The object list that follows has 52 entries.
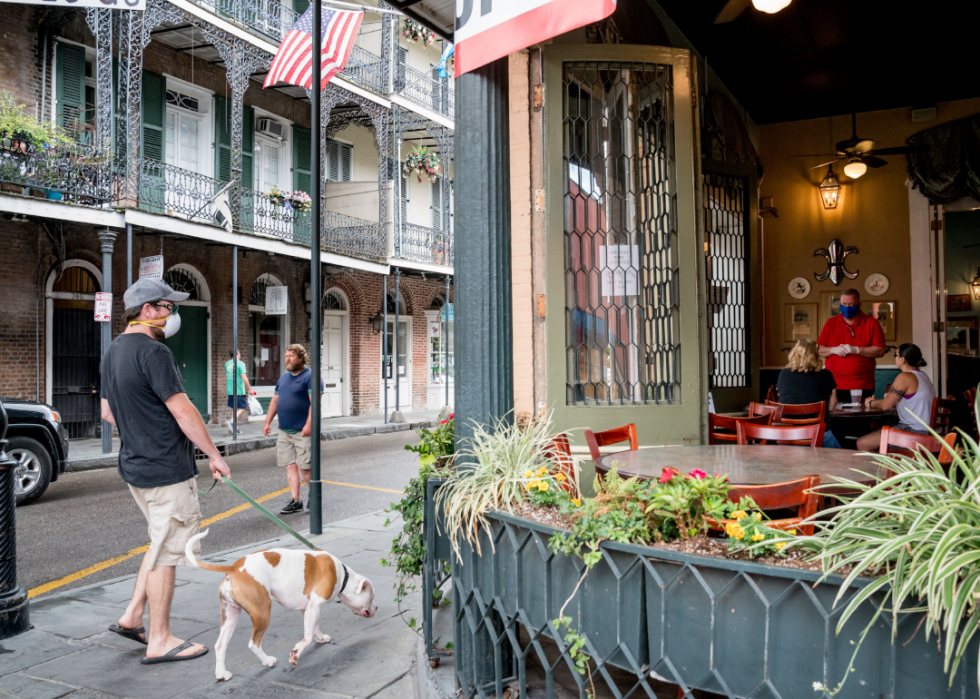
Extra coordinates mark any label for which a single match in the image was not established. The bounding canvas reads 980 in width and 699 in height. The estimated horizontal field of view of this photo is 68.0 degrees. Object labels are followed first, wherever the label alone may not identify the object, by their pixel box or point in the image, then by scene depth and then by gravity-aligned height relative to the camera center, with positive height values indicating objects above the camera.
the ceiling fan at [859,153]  9.04 +2.66
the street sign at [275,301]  16.47 +1.65
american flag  12.62 +5.69
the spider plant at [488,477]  2.79 -0.44
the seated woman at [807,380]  6.29 -0.13
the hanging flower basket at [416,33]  19.78 +9.51
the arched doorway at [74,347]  12.81 +0.53
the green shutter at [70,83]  12.91 +5.28
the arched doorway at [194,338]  15.13 +0.78
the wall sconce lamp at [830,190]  9.70 +2.34
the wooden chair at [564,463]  3.23 -0.45
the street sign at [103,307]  11.13 +1.06
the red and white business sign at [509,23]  2.85 +1.45
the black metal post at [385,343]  17.60 +0.69
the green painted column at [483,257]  3.40 +0.53
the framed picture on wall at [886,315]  9.73 +0.65
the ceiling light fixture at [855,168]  9.19 +2.49
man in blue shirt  7.53 -0.47
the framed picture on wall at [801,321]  10.16 +0.60
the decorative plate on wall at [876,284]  9.80 +1.07
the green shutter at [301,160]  18.06 +5.32
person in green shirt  14.44 -0.17
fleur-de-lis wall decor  9.95 +1.40
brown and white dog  3.43 -1.05
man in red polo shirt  7.16 +0.16
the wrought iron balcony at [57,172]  11.14 +3.29
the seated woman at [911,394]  5.80 -0.26
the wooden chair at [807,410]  5.63 -0.36
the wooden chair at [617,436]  4.30 -0.41
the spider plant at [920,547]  1.62 -0.45
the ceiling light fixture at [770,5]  5.19 +2.59
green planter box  1.81 -0.73
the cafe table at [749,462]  3.36 -0.49
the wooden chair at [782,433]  4.60 -0.44
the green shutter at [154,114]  14.36 +5.23
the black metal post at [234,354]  13.23 +0.38
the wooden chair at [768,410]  5.62 -0.35
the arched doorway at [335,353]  19.08 +0.51
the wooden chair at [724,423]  4.97 -0.40
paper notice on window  4.57 +0.62
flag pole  6.45 +0.57
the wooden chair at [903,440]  3.60 -0.39
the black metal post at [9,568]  3.97 -1.07
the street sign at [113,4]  7.77 +4.65
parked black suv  7.91 -0.76
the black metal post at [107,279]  11.38 +1.55
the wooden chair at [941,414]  6.11 -0.46
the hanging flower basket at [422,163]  21.11 +6.07
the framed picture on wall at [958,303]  13.63 +1.12
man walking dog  3.74 -0.40
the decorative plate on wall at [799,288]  10.23 +1.08
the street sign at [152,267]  12.47 +1.89
